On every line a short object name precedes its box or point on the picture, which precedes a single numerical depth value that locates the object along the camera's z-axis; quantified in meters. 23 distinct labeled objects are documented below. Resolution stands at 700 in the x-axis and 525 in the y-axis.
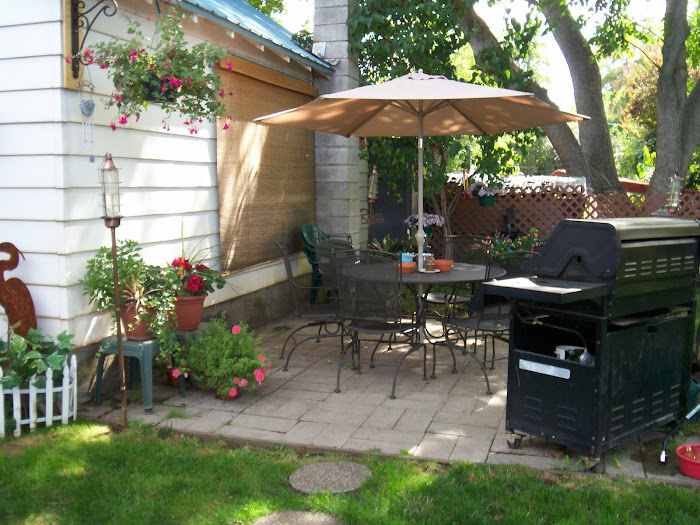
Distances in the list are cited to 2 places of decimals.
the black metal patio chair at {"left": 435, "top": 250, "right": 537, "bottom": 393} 5.02
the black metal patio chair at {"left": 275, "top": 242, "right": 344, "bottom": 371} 5.59
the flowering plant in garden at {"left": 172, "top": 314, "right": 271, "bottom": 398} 4.67
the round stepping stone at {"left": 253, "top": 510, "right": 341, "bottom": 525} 3.09
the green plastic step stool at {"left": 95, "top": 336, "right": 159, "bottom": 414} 4.48
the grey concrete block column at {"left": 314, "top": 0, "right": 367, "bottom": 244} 8.30
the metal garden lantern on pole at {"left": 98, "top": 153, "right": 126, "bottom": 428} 4.01
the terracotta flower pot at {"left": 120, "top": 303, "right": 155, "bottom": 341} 4.56
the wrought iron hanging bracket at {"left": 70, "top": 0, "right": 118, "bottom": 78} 4.34
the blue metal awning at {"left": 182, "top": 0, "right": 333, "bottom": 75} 5.58
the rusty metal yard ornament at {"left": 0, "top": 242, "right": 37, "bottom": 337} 4.33
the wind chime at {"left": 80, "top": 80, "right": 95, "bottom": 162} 4.39
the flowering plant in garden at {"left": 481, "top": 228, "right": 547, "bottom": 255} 9.12
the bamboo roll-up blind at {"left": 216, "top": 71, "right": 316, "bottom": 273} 6.35
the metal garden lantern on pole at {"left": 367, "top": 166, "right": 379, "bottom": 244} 8.76
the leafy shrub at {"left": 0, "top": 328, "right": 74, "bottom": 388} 4.00
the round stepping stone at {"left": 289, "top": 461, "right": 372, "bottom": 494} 3.41
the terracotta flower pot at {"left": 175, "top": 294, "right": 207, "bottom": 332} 4.93
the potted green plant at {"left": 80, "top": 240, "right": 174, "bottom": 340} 4.46
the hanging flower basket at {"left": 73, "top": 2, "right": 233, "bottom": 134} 4.33
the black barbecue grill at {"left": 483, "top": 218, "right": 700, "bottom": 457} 3.46
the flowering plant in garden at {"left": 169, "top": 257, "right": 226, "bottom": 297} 4.94
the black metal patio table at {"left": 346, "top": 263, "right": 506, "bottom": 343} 5.09
